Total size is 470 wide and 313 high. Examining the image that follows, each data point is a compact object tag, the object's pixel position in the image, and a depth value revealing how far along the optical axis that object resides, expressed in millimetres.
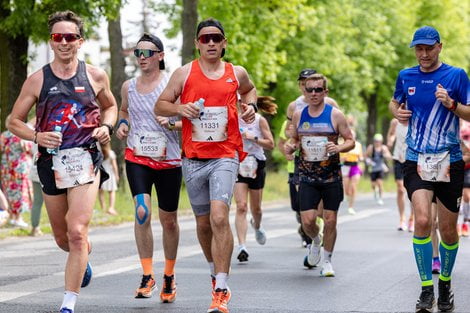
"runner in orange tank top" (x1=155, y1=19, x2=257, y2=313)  17689
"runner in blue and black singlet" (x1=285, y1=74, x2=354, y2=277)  23740
